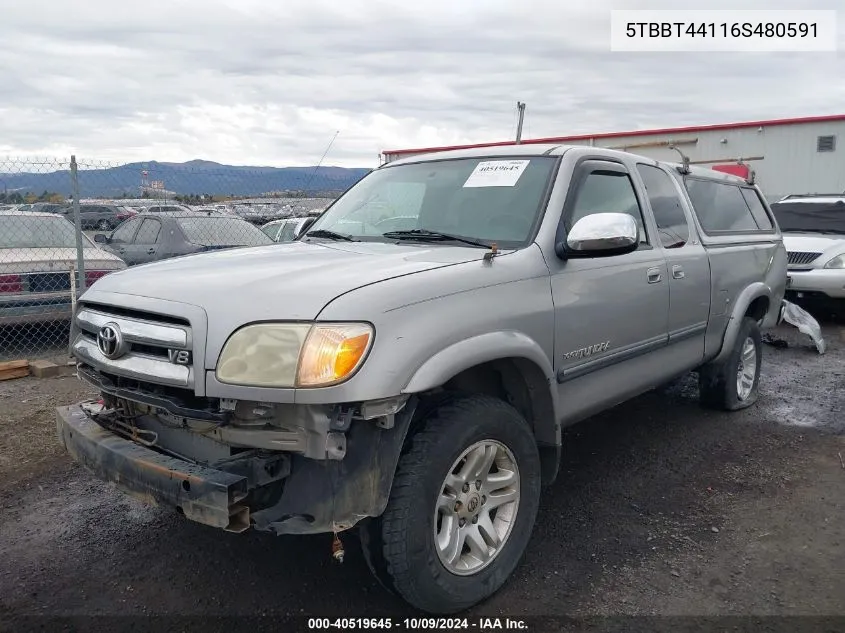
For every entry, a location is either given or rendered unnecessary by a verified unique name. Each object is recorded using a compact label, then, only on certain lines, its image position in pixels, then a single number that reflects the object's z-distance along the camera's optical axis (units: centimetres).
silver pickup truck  246
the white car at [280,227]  1161
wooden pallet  632
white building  1852
